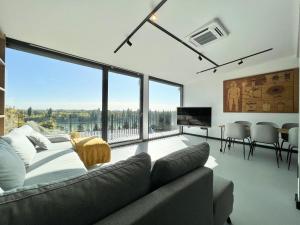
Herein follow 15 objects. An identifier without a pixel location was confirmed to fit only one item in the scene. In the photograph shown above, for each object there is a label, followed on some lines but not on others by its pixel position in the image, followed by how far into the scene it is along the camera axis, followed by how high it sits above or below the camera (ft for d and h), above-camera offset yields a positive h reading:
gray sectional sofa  1.49 -1.18
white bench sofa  3.87 -1.97
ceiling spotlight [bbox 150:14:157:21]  6.47 +4.48
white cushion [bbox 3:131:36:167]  4.98 -1.29
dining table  9.05 -1.21
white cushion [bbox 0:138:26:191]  3.21 -1.45
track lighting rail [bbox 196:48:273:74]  10.82 +4.53
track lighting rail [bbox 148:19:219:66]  7.26 +4.57
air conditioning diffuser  7.46 +4.58
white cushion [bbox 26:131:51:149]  7.05 -1.42
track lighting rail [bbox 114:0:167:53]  5.84 +4.42
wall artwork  11.82 +1.83
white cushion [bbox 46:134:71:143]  8.92 -1.70
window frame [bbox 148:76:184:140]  16.77 +3.87
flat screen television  16.20 -0.48
